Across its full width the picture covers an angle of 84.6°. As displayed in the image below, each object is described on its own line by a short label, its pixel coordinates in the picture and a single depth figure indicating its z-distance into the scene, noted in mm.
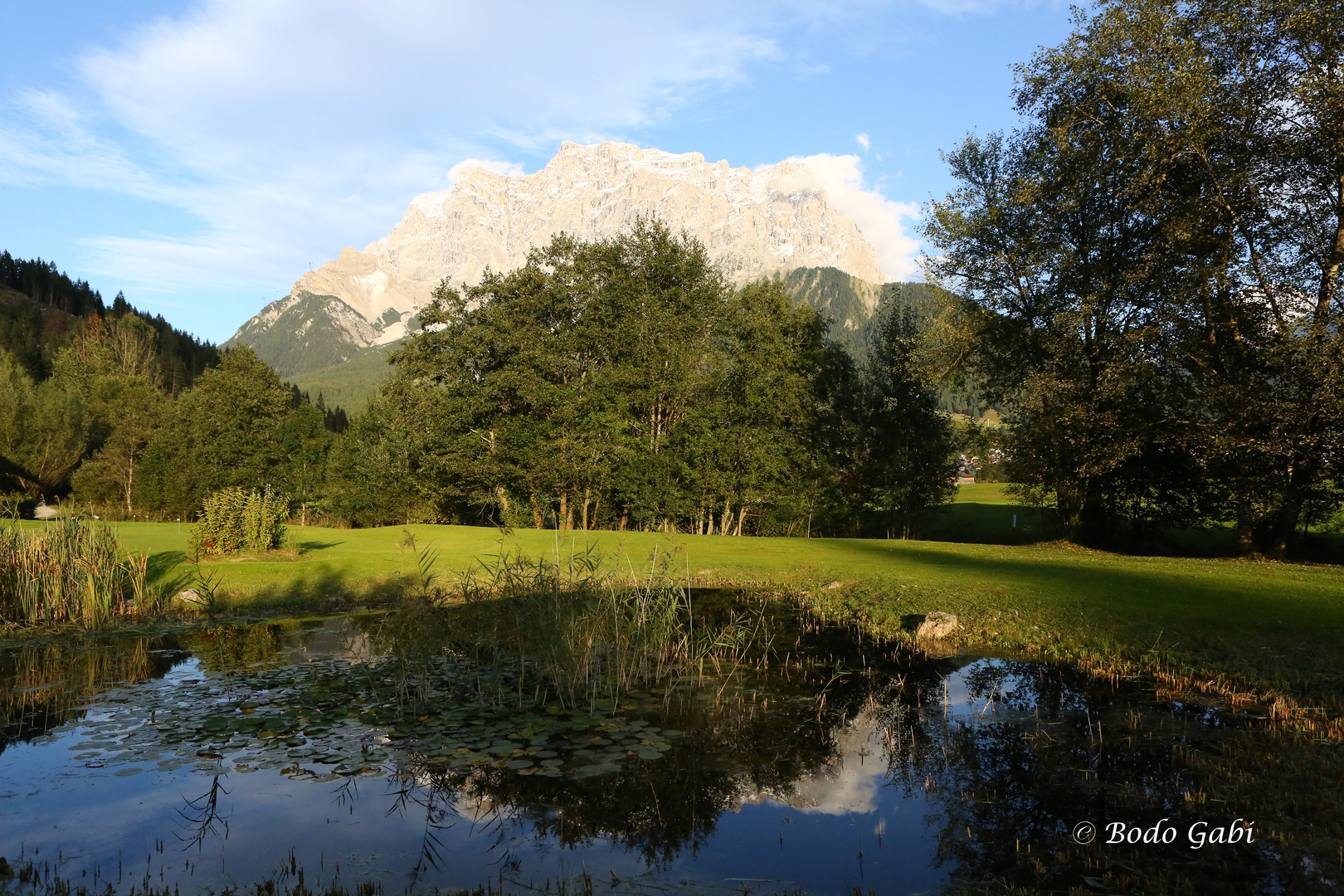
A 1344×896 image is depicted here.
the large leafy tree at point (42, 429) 53781
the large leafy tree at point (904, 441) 40688
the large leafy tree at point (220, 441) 56125
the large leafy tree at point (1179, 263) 19641
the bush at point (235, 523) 18234
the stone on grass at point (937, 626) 13039
